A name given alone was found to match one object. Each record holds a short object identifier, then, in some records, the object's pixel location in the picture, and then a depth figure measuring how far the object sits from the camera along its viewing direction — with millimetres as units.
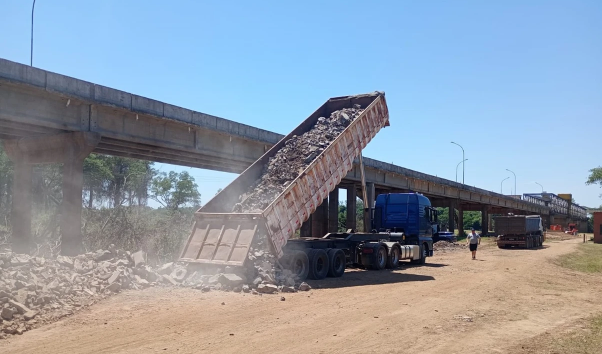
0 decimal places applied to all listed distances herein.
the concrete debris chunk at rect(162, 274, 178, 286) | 12875
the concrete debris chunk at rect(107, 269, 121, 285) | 11664
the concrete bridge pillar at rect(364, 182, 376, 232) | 22203
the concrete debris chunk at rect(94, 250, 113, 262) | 13023
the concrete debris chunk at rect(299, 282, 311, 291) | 13500
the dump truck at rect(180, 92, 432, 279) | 13266
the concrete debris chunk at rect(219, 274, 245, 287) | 12422
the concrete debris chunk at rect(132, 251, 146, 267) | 12968
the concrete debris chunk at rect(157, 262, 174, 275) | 13289
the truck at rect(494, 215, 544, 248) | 37781
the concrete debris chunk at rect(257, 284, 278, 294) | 12430
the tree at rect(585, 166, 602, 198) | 73875
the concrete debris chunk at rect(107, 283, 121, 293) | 11508
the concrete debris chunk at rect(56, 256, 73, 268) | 12055
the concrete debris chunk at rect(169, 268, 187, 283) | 13055
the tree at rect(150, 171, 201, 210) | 65562
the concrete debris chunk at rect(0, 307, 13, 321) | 8625
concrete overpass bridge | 17094
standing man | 26719
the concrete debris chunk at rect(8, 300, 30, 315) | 9016
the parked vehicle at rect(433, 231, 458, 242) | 25819
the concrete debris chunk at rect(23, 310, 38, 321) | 8914
